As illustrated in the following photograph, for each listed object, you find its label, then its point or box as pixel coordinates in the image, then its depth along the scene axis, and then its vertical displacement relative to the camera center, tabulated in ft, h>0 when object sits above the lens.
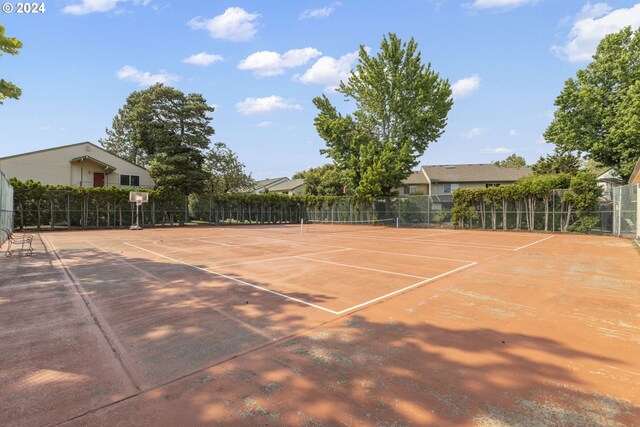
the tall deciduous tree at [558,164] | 111.14 +16.41
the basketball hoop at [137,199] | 84.20 +2.79
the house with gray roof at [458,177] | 157.89 +16.44
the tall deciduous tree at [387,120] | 100.17 +29.12
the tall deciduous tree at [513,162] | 212.23 +32.35
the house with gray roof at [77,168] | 100.99 +14.11
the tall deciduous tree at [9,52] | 31.37 +15.88
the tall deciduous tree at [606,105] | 84.28 +29.18
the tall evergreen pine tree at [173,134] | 107.45 +26.37
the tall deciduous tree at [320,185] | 159.94 +12.69
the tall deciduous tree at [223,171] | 143.95 +17.61
